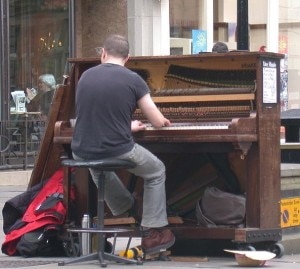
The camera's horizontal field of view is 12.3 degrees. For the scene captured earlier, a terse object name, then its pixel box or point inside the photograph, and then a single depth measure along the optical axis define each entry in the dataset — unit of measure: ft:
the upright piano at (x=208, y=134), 35.16
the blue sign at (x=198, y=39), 88.40
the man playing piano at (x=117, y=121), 33.15
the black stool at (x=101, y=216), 32.72
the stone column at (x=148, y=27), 82.99
